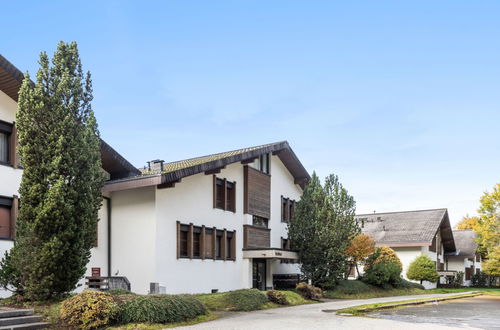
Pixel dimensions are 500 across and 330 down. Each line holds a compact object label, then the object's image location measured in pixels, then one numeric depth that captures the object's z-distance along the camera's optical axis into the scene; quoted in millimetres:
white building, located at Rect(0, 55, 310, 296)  17797
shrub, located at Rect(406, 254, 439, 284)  41062
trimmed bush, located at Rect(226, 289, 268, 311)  17623
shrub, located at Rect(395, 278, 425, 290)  34309
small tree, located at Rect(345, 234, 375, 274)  32469
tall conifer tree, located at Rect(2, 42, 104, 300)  13750
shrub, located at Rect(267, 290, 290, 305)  19734
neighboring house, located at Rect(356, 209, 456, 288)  44625
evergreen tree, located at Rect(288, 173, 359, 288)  27953
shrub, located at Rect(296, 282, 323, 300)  23359
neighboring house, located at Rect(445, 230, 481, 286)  55656
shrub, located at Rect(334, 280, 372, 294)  28172
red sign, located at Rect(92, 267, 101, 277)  20406
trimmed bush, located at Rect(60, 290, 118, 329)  12141
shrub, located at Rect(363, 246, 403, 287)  31797
